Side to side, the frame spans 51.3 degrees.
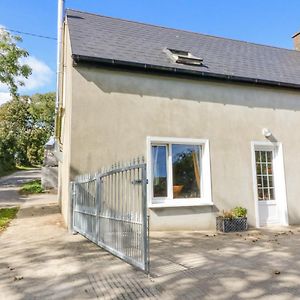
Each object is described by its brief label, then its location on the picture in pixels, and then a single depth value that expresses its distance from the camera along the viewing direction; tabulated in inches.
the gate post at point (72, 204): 309.0
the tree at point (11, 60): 537.6
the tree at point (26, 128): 1720.0
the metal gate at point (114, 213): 182.4
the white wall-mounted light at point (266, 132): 396.4
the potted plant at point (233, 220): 339.9
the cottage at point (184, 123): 327.9
